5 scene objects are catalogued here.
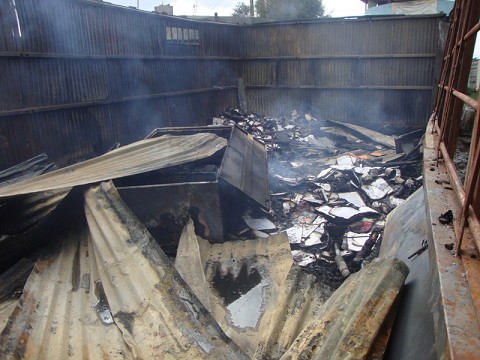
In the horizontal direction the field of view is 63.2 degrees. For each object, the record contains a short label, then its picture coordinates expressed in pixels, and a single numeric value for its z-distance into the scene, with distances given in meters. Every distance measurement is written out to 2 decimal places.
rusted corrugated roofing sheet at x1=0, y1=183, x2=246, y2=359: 2.40
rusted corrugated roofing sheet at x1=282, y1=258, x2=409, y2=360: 1.58
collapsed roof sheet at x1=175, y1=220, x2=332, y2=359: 2.76
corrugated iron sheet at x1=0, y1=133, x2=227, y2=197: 3.61
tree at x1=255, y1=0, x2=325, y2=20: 24.94
